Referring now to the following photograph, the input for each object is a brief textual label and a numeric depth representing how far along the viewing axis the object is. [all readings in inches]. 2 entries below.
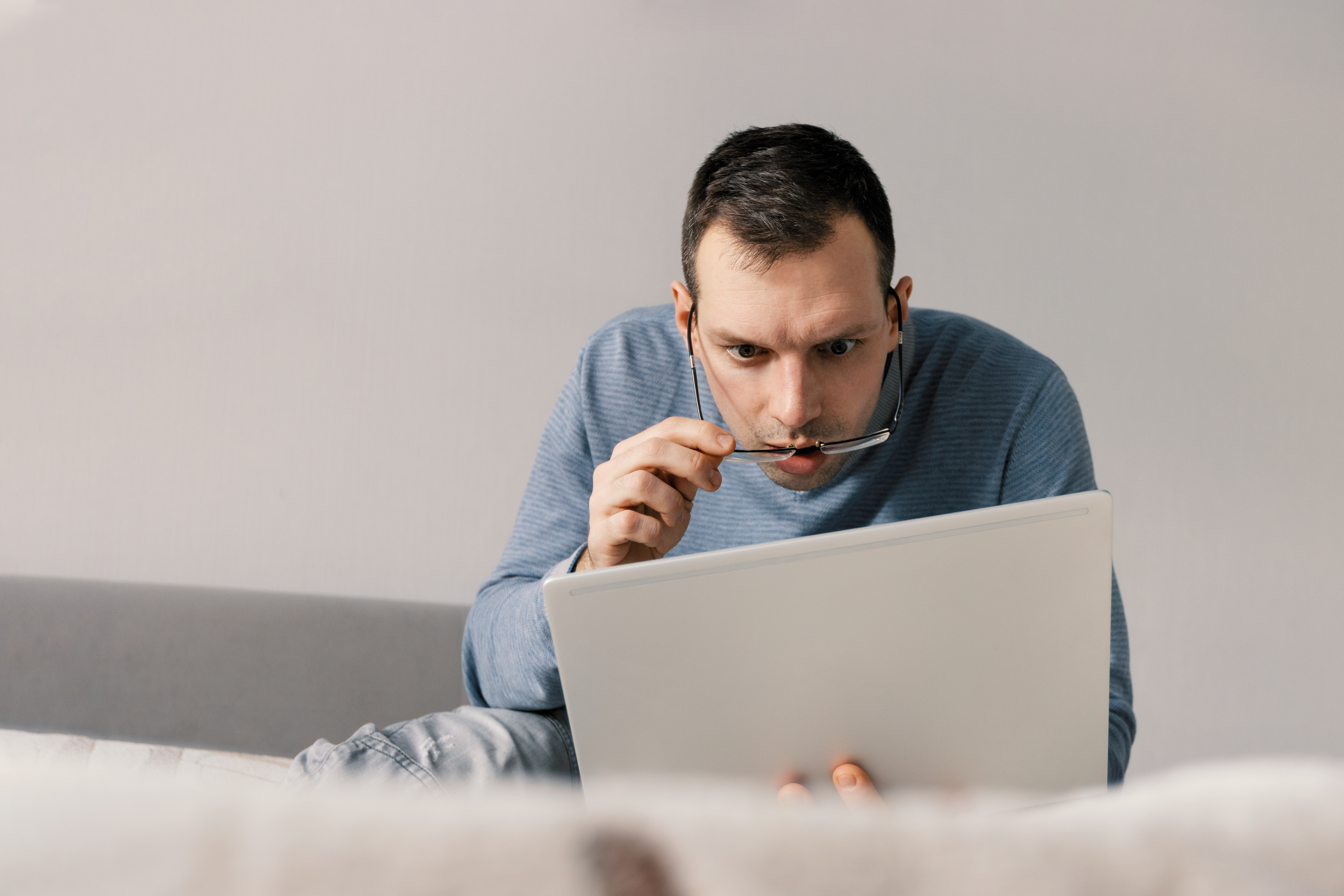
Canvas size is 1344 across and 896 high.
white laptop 24.5
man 35.8
